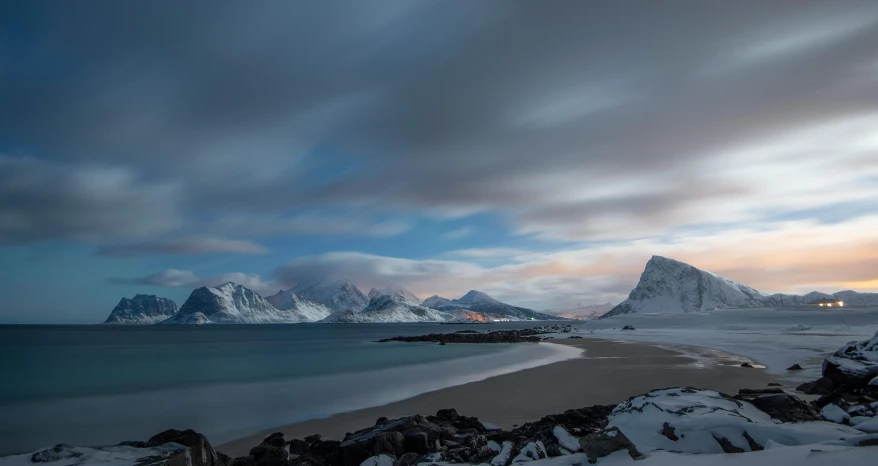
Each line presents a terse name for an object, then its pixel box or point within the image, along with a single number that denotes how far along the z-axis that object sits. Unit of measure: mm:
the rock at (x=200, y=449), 6153
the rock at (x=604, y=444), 4797
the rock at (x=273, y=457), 7993
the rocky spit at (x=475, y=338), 61656
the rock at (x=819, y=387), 10827
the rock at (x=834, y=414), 6582
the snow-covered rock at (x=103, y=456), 5328
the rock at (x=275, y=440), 9531
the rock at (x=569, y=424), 7146
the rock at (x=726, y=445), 4916
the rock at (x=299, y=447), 9078
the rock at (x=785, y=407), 6754
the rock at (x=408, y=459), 6465
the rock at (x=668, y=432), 5317
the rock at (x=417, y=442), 7410
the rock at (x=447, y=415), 10348
